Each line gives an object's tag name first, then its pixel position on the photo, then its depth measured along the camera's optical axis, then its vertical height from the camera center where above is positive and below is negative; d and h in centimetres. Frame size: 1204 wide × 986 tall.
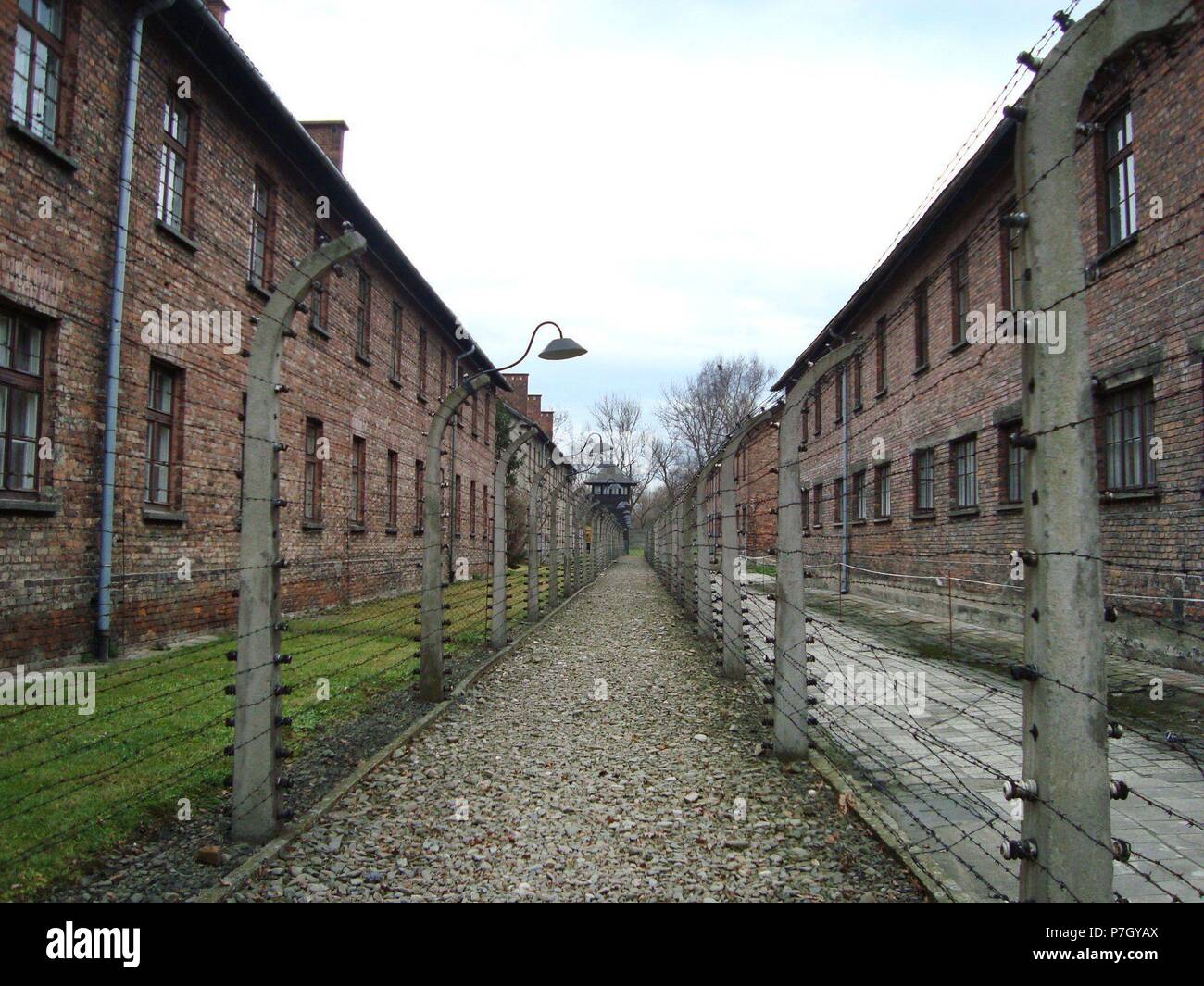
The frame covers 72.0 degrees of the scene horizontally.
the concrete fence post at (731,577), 802 -46
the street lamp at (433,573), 743 -40
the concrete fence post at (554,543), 1588 -28
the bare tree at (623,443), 8225 +886
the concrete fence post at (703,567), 1088 -50
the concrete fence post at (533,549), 1380 -32
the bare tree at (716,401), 5459 +871
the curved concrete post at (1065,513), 240 +6
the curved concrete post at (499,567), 1048 -48
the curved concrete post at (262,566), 402 -18
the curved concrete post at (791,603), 553 -49
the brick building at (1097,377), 882 +214
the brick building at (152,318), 773 +249
